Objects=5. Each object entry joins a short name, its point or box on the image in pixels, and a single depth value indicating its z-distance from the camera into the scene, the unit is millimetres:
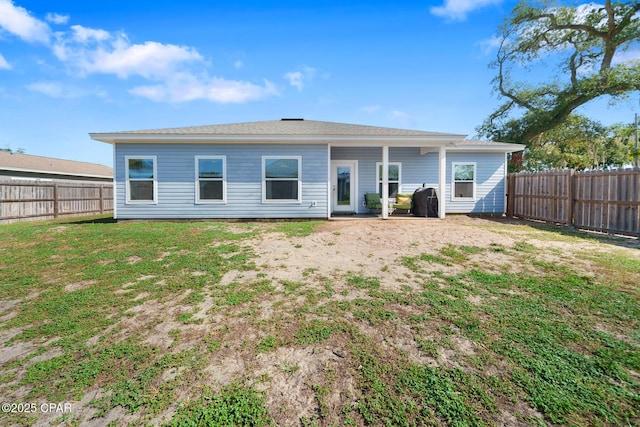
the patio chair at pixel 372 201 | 11359
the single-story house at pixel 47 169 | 15617
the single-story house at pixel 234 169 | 9617
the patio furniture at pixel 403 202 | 10992
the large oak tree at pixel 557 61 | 16812
